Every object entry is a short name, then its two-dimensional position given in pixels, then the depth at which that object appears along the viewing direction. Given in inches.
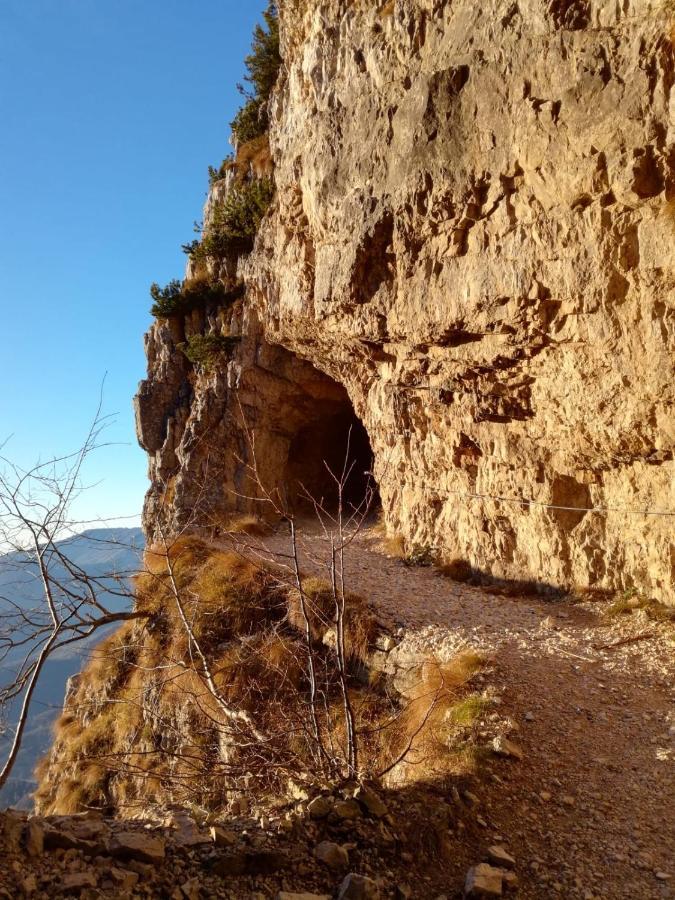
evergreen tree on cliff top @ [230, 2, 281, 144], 690.8
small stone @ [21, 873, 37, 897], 105.5
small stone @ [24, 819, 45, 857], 117.2
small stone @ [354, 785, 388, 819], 147.0
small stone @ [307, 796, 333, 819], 144.3
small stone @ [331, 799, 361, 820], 144.1
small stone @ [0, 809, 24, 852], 115.5
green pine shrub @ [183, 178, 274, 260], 618.2
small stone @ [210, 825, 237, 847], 133.0
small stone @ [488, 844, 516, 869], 137.5
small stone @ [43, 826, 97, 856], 121.3
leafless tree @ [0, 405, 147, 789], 160.9
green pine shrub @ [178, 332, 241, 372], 628.1
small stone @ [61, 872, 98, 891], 109.4
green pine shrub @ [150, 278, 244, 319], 676.7
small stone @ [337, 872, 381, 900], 120.5
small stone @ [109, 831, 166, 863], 122.8
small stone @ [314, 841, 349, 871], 132.3
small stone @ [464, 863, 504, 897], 125.9
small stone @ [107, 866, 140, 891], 114.1
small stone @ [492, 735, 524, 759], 179.2
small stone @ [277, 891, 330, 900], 117.0
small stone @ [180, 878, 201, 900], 117.1
